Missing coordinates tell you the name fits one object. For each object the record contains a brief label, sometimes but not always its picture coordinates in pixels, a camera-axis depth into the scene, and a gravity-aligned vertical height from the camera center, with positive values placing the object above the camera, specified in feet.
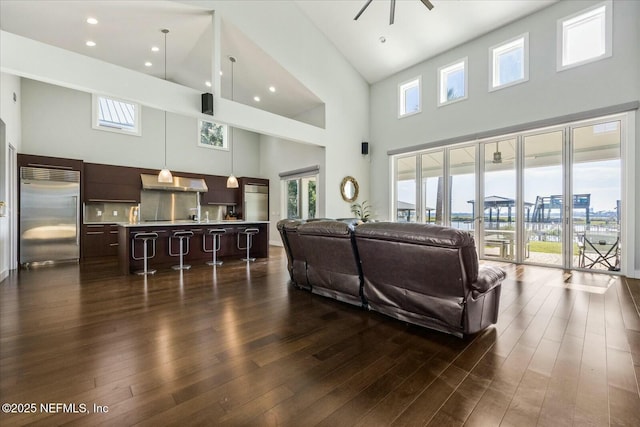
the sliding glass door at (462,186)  21.97 +2.03
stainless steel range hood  25.64 +2.61
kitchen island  17.41 -2.16
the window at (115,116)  24.29 +8.30
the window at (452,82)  22.20 +10.25
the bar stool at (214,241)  19.99 -2.04
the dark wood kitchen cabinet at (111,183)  23.06 +2.40
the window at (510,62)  19.12 +10.28
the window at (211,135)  30.27 +8.22
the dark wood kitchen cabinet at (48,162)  19.39 +3.50
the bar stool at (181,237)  18.54 -1.66
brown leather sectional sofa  7.70 -1.83
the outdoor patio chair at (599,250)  16.31 -2.13
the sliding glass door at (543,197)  18.12 +1.00
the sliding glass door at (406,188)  25.52 +2.21
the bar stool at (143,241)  17.00 -1.76
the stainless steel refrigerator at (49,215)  19.26 -0.19
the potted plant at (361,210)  27.14 +0.25
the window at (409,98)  25.00 +10.12
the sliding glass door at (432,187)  23.76 +2.11
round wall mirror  26.03 +2.17
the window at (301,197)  29.27 +1.56
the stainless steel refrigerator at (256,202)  31.63 +1.13
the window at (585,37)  16.14 +10.24
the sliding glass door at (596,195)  16.29 +1.04
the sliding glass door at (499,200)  20.07 +0.87
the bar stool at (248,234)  21.37 -1.71
